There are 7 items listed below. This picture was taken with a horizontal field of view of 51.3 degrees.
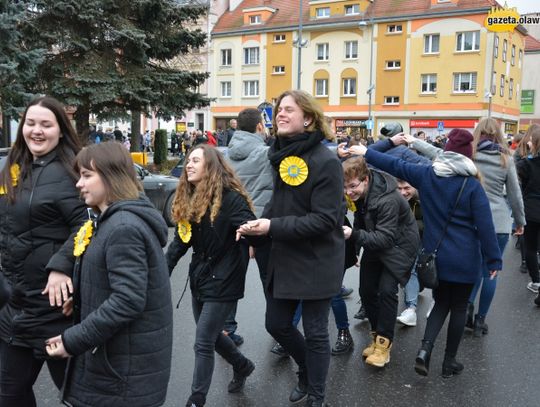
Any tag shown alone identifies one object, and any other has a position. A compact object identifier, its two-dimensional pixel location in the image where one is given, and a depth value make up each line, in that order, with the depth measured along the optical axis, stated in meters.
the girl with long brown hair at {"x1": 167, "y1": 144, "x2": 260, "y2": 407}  3.58
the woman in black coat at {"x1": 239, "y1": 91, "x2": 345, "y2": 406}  3.36
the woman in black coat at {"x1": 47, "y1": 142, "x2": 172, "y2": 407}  2.31
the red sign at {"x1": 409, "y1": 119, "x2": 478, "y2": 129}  43.28
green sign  63.28
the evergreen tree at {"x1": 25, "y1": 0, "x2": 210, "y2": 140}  18.39
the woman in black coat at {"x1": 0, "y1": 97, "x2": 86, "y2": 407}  2.73
